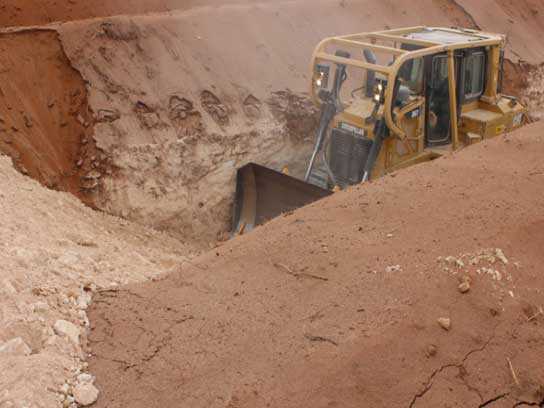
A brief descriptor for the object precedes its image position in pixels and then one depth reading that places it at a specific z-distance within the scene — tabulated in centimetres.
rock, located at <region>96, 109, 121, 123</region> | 901
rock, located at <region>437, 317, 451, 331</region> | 391
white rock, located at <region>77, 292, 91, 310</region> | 439
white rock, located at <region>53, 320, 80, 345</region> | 400
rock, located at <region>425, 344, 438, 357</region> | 375
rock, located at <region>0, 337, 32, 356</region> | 369
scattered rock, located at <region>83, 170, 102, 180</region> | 852
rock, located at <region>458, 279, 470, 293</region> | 419
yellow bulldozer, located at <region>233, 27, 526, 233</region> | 809
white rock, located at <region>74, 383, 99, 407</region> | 360
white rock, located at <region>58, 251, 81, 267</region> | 526
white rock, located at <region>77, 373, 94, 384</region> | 372
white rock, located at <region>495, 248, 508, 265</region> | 450
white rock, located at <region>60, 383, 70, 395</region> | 359
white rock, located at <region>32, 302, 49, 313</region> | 407
